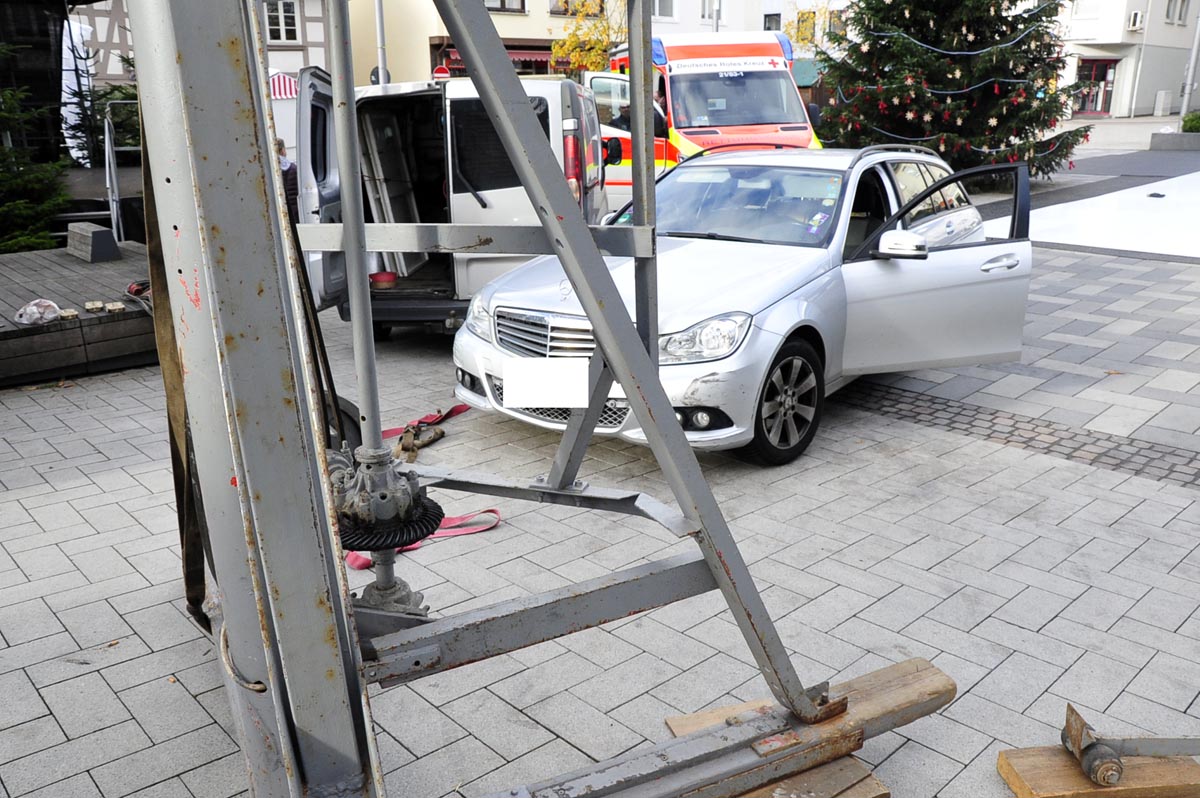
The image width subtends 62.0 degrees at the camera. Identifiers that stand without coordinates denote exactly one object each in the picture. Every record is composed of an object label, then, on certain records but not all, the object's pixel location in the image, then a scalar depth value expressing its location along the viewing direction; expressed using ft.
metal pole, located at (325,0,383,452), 9.45
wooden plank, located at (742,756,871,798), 8.89
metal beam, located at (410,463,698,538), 11.06
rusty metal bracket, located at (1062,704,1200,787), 9.28
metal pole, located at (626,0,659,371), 9.03
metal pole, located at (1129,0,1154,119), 154.81
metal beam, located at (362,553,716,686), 7.44
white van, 23.71
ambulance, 47.19
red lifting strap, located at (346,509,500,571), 15.65
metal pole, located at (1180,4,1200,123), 107.86
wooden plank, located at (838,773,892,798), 8.99
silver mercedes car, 17.21
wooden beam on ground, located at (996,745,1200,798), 9.29
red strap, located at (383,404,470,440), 20.18
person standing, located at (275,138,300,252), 36.94
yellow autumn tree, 93.30
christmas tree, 58.59
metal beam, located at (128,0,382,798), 5.37
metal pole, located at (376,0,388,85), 63.59
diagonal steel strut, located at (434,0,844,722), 7.02
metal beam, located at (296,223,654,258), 9.00
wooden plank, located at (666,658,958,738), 9.61
